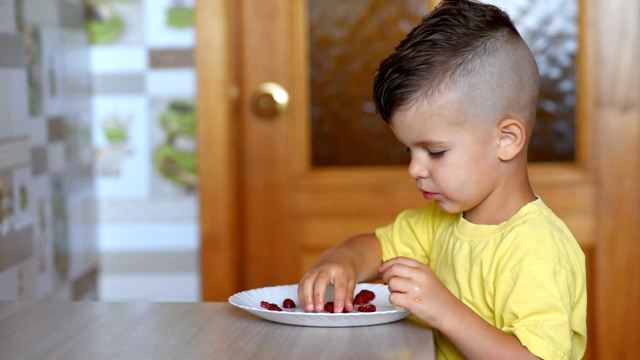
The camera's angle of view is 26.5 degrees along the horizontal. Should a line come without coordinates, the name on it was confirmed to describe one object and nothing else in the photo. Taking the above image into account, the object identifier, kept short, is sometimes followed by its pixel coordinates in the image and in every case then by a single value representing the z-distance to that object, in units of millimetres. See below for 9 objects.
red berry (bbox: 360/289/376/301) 1382
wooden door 2276
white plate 1256
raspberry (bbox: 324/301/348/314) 1337
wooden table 1187
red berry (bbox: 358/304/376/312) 1317
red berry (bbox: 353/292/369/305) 1368
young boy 1297
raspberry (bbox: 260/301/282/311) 1323
